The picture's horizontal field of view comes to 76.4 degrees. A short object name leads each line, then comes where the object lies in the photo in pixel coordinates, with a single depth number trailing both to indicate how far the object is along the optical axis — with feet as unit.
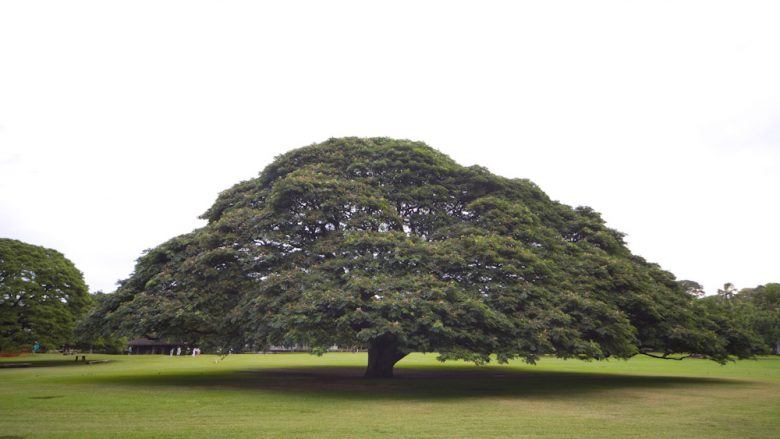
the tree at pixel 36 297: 129.59
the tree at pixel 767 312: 226.38
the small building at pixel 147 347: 283.38
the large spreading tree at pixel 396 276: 62.03
